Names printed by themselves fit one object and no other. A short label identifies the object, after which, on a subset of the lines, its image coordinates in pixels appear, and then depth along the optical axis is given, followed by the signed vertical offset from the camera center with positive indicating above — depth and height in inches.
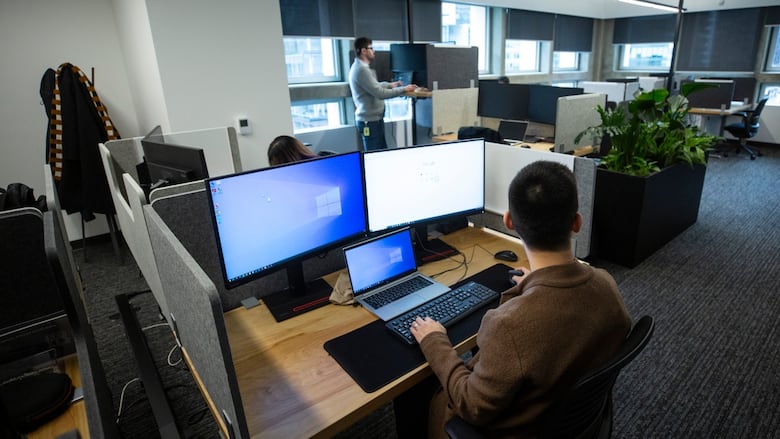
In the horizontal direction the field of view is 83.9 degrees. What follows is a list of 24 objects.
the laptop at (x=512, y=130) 151.8 -18.1
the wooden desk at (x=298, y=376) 36.2 -26.0
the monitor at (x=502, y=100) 156.2 -8.1
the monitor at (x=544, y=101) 144.0 -8.5
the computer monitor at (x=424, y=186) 56.3 -13.9
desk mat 40.3 -25.6
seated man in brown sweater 32.2 -18.4
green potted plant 110.6 -25.6
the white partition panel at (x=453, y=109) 156.2 -10.5
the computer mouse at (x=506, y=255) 62.1 -24.6
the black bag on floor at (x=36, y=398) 38.6 -26.0
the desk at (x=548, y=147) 142.7 -23.0
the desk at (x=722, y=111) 213.8 -21.6
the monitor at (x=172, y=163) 61.7 -10.0
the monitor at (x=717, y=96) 218.8 -14.9
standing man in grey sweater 156.9 -3.5
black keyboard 46.2 -24.5
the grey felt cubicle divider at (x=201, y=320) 27.3 -15.6
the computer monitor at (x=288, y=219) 44.4 -13.9
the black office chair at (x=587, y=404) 30.8 -24.3
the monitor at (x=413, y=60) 164.1 +8.4
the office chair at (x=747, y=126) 212.7 -29.7
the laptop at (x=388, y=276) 51.0 -23.2
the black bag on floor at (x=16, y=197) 69.1 -14.6
